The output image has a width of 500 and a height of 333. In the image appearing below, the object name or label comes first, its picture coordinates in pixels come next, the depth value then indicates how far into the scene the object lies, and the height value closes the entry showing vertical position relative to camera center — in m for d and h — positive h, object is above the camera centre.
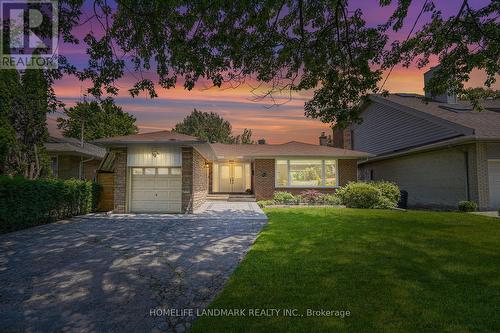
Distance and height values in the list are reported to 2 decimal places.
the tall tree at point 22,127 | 11.72 +2.41
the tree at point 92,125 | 40.44 +8.55
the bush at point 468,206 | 12.21 -1.44
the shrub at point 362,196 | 14.09 -1.07
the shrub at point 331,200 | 16.27 -1.46
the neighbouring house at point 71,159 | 18.10 +1.51
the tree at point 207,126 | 47.66 +9.44
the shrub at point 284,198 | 16.75 -1.35
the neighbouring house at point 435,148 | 12.48 +1.51
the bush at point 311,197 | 16.61 -1.29
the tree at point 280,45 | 6.27 +3.49
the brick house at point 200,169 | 12.72 +0.48
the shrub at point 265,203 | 16.17 -1.60
